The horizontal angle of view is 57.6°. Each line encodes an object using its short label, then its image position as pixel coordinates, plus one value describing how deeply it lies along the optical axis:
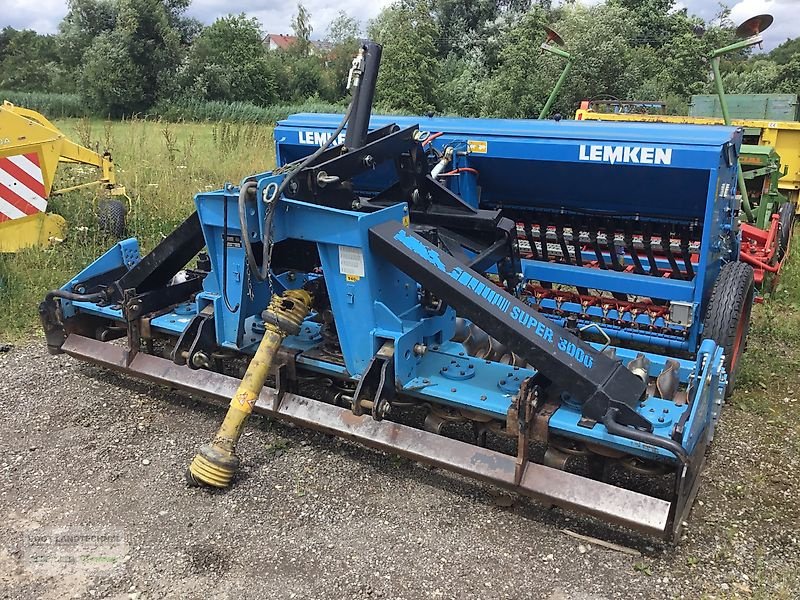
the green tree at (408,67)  29.42
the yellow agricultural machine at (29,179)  6.65
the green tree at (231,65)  37.66
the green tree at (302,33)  53.20
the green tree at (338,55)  44.28
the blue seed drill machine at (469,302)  3.09
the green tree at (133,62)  35.09
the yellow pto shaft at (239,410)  3.28
